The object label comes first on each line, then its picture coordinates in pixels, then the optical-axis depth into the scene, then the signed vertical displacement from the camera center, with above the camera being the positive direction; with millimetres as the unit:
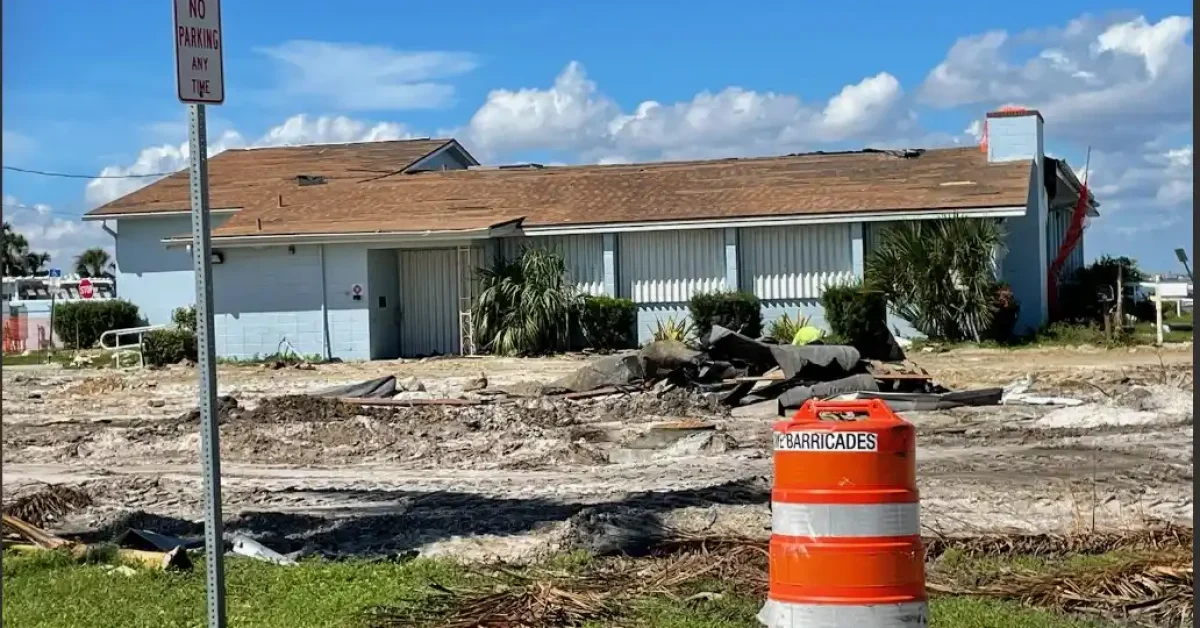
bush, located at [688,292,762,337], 29109 -744
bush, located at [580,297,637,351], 30078 -896
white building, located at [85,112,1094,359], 29781 +916
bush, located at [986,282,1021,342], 28031 -885
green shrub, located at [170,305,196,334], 32938 -673
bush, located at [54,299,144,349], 37688 -740
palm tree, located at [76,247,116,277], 78125 +1586
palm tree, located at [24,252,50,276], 82456 +1796
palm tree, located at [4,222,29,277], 71500 +2083
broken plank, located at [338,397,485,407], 19672 -1621
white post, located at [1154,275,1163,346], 27888 -952
